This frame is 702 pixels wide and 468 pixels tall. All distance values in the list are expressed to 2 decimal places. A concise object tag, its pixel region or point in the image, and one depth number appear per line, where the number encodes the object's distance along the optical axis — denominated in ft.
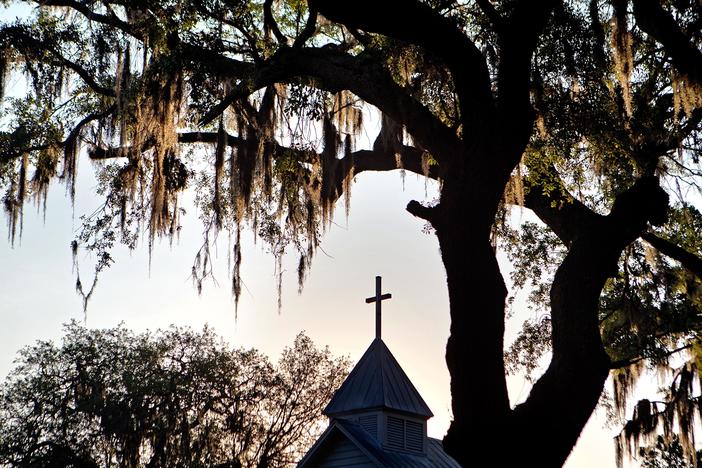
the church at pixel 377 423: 68.74
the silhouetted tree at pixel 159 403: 95.86
